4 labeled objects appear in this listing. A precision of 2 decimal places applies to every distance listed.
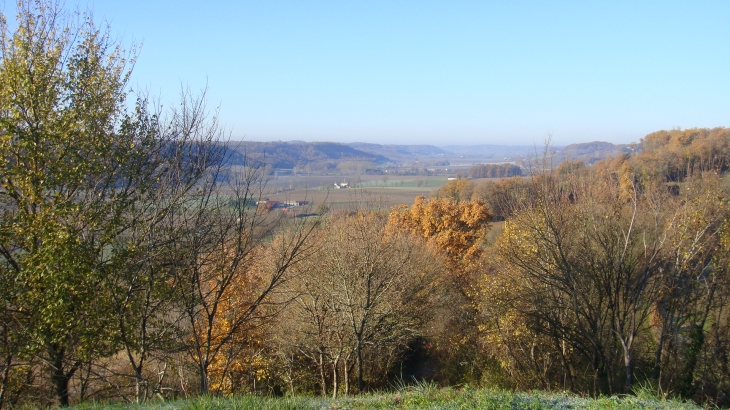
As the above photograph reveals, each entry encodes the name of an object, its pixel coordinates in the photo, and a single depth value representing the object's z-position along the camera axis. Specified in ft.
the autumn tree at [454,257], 65.51
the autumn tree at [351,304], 48.93
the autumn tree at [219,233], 26.86
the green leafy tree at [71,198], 22.97
